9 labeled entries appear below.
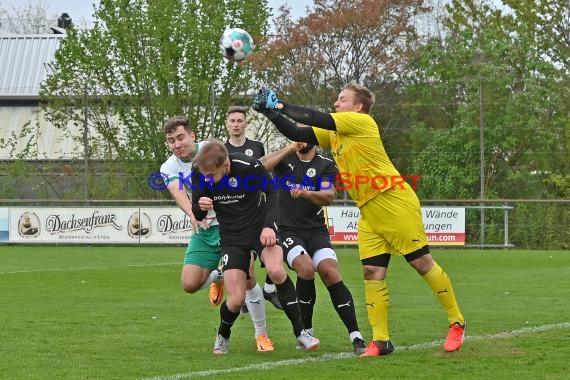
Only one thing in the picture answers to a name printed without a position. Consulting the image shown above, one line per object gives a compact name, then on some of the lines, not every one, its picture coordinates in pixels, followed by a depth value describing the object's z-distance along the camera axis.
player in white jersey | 18.69
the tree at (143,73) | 59.47
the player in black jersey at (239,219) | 17.50
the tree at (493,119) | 55.41
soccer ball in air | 17.47
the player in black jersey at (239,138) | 21.17
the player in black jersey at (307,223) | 18.33
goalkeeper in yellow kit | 16.81
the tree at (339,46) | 66.12
